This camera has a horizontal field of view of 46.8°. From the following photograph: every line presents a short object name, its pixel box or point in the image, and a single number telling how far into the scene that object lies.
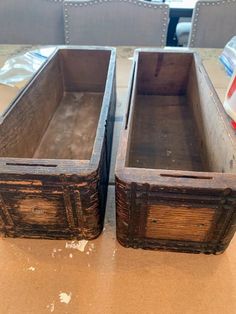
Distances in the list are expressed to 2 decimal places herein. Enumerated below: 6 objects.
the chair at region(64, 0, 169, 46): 1.52
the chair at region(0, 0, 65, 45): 1.61
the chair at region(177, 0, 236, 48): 1.53
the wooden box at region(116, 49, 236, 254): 0.49
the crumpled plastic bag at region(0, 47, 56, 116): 1.13
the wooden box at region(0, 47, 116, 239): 0.51
